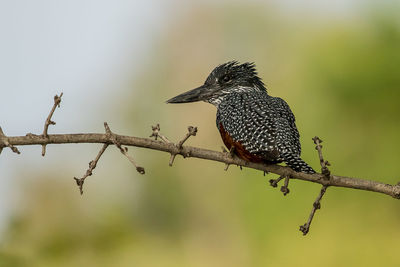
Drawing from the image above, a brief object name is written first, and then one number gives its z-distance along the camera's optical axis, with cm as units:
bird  1062
